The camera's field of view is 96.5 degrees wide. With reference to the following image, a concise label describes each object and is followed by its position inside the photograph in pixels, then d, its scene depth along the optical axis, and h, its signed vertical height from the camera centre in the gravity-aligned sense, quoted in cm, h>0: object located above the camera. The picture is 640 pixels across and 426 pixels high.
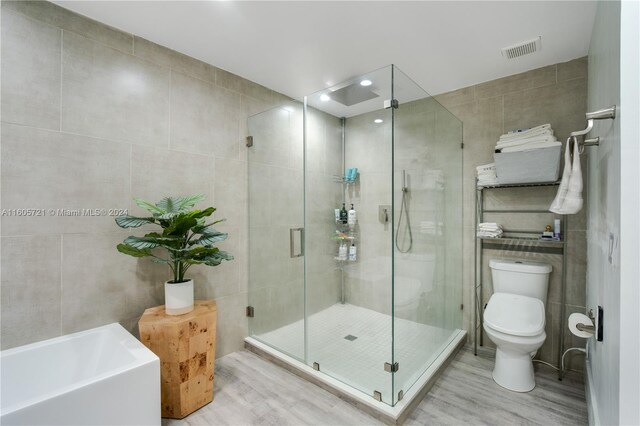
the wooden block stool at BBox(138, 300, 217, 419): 169 -87
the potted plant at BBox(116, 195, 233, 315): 167 -18
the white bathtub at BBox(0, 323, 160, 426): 116 -80
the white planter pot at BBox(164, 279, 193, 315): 180 -55
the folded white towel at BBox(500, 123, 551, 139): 215 +61
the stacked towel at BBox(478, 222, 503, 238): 240 -17
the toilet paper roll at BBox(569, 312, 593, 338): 126 -51
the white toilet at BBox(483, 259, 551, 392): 197 -80
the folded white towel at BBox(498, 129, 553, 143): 214 +58
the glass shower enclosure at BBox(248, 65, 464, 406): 193 -17
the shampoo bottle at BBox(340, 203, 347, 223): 241 -4
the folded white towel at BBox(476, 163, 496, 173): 243 +37
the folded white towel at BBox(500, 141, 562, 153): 208 +49
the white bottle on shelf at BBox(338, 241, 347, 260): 243 -35
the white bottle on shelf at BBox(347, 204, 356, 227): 235 -5
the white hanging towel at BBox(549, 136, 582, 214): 172 +14
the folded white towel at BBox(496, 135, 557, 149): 212 +54
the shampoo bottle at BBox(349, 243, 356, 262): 238 -35
